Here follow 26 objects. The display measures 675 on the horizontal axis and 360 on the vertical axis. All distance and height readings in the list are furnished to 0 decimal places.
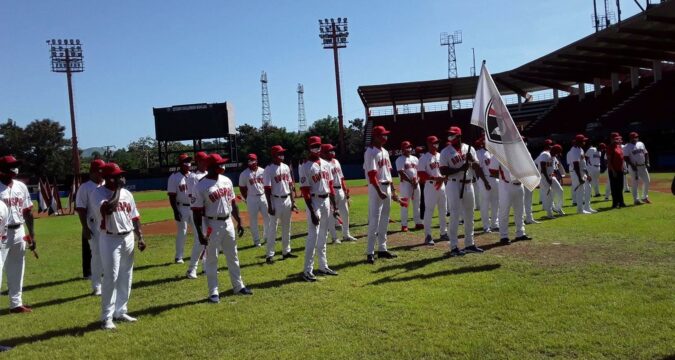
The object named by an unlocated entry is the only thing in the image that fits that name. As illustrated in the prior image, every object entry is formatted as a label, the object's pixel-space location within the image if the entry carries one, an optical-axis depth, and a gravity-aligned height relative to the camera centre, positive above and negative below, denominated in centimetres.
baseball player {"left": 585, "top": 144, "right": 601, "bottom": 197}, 1766 -53
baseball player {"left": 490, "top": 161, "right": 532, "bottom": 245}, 1098 -102
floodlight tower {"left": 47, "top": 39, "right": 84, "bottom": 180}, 6147 +1345
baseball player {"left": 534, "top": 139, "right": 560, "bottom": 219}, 1399 -72
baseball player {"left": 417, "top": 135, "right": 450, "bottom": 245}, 1143 -76
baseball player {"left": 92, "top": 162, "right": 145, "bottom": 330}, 666 -84
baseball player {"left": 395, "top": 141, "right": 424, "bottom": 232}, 1374 -67
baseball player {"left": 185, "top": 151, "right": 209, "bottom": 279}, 871 -133
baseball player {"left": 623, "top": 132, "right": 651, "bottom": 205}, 1611 -63
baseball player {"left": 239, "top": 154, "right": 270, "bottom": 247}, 1214 -55
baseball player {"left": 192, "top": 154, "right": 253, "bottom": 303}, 755 -68
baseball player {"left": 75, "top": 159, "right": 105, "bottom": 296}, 701 -31
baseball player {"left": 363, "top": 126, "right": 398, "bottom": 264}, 955 -64
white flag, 877 +29
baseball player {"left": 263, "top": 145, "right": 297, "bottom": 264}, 1053 -65
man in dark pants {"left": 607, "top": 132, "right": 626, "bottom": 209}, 1544 -70
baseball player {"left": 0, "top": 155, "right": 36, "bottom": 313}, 772 -70
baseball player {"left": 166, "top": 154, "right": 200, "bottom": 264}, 1077 -48
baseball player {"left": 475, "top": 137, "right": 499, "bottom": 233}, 1259 -100
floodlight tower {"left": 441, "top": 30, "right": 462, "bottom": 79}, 7800 +1552
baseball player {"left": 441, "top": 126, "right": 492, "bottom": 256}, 978 -54
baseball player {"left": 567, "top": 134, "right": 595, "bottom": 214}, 1491 -85
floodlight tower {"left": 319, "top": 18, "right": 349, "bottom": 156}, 5816 +1379
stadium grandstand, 3397 +548
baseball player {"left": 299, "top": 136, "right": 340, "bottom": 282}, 875 -67
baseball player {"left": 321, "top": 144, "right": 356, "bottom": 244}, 1117 -83
